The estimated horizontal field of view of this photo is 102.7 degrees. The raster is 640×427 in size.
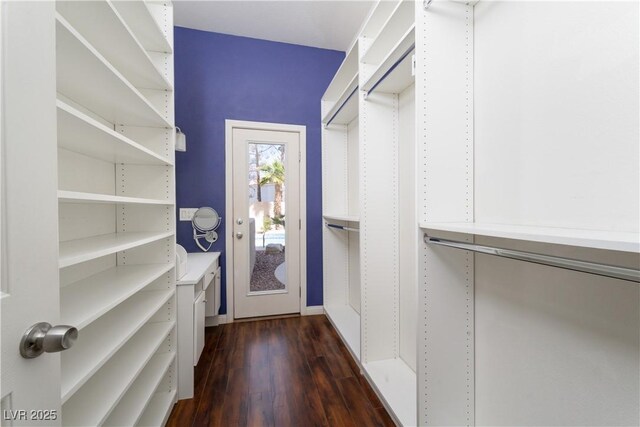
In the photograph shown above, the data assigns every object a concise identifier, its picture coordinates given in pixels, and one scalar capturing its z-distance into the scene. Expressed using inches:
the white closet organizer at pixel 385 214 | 69.4
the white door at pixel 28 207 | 18.3
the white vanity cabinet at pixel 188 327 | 64.3
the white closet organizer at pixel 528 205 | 29.9
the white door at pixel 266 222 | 109.7
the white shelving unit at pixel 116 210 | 35.4
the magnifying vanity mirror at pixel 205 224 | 102.0
